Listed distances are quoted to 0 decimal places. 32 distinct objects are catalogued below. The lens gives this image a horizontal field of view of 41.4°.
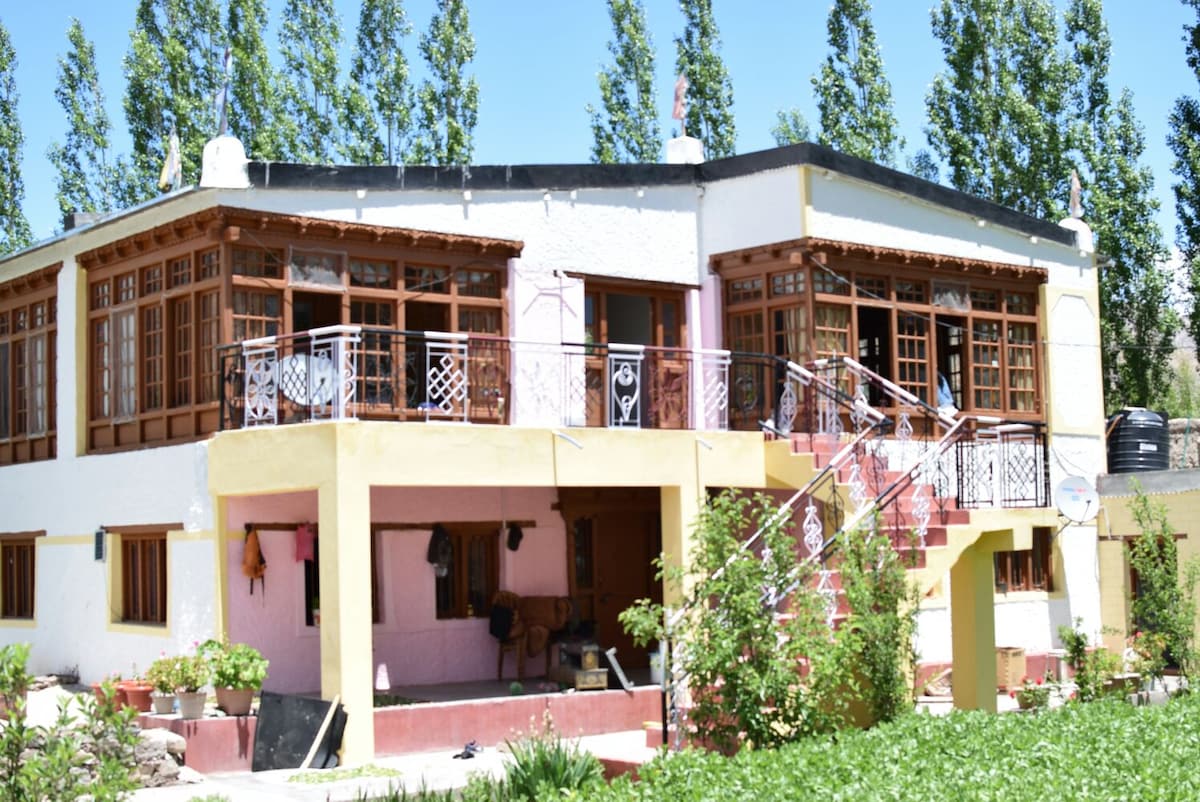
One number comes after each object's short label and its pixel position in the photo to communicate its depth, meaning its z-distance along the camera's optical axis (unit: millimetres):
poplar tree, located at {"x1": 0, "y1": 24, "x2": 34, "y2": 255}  33750
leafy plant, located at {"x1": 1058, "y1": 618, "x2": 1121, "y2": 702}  16922
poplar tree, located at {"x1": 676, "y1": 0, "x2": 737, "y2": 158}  35812
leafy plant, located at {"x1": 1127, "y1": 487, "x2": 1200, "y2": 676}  17312
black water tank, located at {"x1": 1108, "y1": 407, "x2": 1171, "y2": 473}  24594
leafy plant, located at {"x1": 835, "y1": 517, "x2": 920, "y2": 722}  14000
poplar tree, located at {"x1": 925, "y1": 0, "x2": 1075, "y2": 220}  32781
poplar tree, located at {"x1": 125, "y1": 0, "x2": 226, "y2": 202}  33438
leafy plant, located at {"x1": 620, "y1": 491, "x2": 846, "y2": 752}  12969
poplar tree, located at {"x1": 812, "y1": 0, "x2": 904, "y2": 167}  35125
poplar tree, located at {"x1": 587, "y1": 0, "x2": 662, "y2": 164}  36156
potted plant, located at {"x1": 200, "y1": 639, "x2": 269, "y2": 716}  15766
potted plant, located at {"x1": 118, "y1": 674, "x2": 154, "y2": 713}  16422
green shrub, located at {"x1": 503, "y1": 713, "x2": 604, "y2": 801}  12469
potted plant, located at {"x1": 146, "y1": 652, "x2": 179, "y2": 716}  15766
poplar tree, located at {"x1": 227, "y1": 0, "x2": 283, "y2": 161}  34031
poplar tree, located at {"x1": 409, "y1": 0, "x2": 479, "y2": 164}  35125
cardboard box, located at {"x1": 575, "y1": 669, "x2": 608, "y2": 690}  18125
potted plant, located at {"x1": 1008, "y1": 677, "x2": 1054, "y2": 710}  17719
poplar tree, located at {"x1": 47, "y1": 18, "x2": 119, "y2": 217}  34062
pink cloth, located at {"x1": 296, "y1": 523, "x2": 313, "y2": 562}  18156
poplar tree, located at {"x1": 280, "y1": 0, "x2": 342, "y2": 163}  34625
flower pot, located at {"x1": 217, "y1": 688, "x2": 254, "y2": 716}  15797
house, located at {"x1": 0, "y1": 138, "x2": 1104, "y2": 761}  17266
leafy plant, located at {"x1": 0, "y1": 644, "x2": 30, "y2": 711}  8195
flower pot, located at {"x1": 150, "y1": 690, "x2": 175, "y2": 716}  15977
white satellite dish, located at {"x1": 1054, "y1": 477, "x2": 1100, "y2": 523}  19375
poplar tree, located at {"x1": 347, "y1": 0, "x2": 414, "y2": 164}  34812
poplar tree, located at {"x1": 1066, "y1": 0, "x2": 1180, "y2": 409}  31750
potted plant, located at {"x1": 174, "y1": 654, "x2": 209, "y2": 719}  15609
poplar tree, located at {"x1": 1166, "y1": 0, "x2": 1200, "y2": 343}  30094
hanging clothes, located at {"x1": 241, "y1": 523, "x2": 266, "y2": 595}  17547
